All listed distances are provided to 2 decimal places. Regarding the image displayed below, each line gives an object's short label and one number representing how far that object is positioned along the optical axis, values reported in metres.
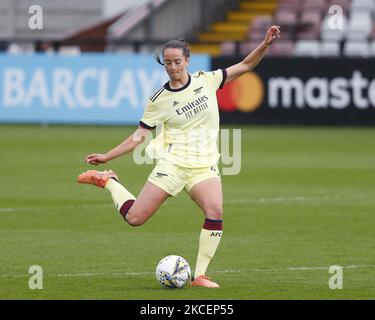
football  19.05
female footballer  19.37
